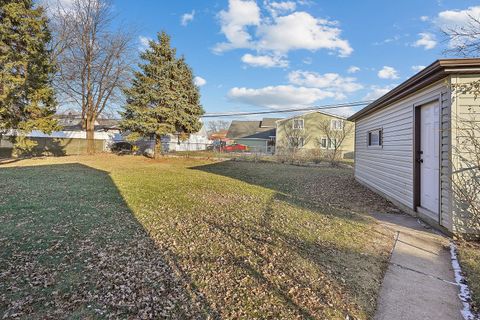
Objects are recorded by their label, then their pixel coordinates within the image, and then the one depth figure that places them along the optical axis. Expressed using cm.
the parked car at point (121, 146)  2387
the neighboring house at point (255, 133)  3503
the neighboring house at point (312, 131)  2878
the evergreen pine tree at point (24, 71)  1280
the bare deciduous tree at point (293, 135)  2914
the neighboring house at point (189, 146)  2641
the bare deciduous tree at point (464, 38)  473
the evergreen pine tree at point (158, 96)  1622
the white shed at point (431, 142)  416
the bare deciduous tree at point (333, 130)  2670
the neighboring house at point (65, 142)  1906
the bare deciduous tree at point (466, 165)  412
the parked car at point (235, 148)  3115
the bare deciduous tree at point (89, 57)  1809
